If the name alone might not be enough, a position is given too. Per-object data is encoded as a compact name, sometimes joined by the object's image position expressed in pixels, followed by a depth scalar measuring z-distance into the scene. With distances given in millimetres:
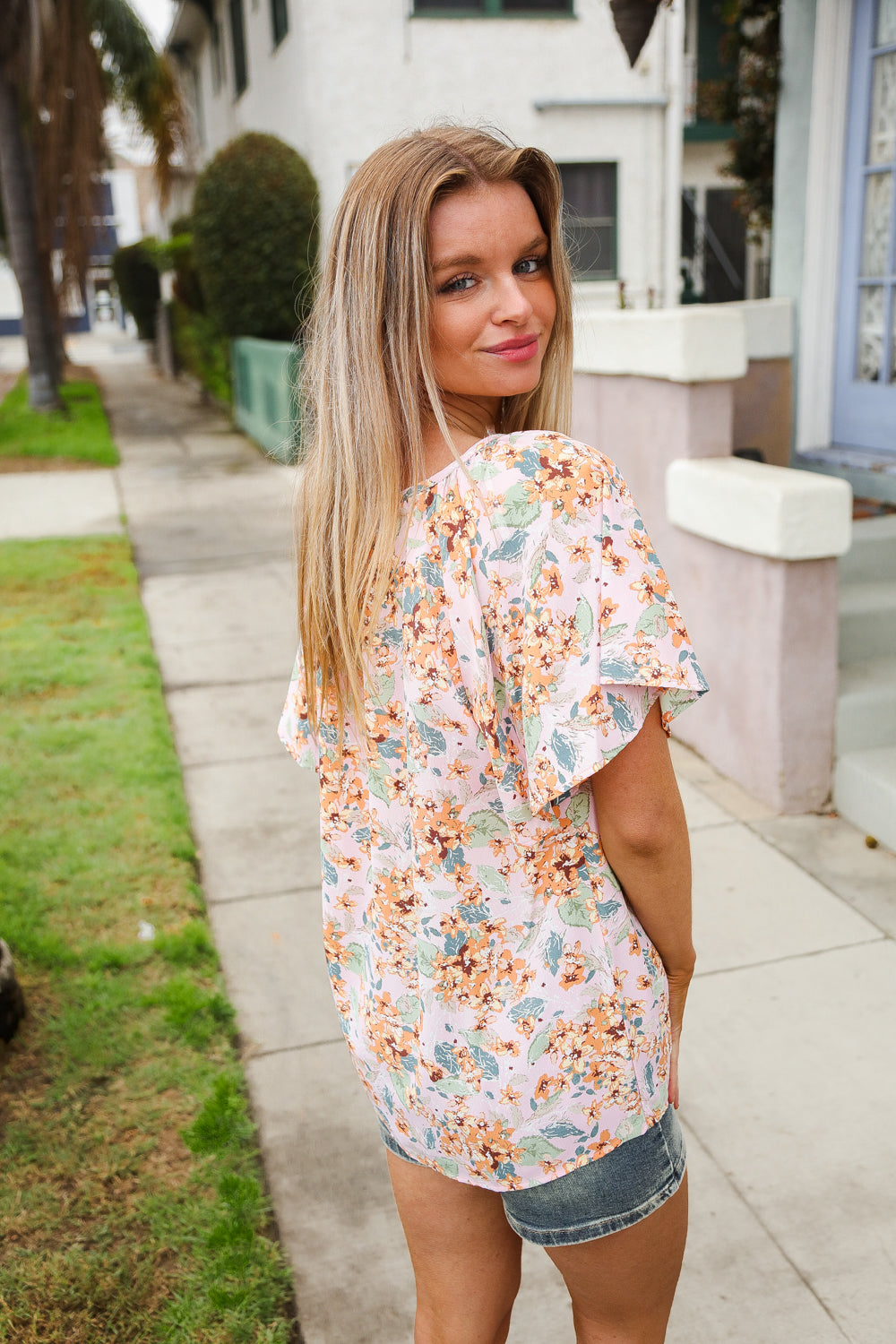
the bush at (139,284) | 27594
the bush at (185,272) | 18266
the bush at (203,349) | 15950
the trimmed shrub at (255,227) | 12852
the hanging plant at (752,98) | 5715
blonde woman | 1132
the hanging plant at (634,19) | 3426
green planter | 11305
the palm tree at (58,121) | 14344
